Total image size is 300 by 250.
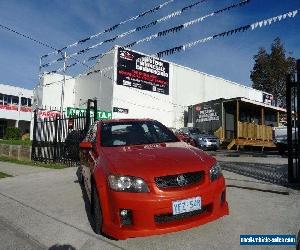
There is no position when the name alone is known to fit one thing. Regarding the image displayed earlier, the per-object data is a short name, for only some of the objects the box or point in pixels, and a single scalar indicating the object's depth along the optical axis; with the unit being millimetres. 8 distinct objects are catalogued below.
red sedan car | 2754
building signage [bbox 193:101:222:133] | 19376
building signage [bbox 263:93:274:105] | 32203
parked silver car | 15226
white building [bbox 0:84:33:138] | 34412
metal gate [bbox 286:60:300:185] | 4739
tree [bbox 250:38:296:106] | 33424
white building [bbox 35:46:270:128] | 20303
